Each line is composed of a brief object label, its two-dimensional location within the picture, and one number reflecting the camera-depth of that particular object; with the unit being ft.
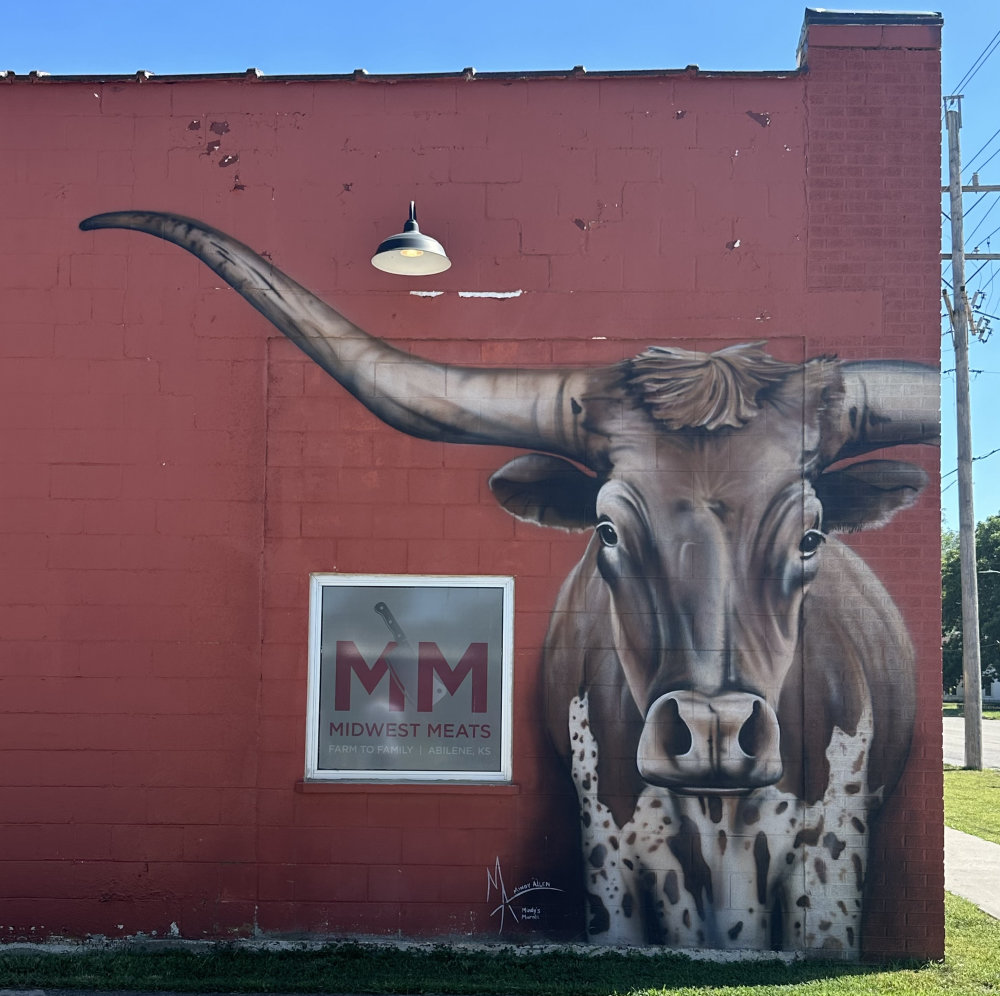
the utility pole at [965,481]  63.62
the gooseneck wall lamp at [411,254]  21.68
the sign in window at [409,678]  23.03
